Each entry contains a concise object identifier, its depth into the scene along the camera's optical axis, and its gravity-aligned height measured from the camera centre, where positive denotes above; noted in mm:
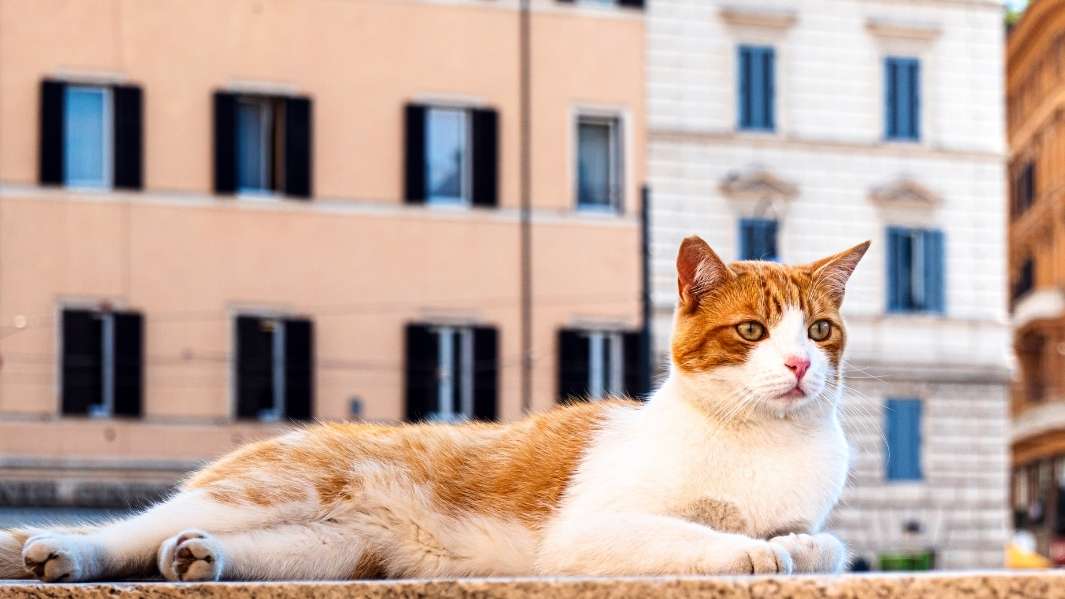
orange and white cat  2363 -233
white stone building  20766 +1604
